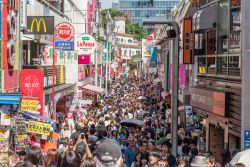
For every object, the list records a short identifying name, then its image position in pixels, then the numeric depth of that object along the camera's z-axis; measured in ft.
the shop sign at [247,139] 46.81
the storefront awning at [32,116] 65.26
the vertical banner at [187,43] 71.00
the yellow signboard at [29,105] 69.21
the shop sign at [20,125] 61.21
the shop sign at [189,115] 87.56
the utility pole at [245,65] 52.11
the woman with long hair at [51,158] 36.38
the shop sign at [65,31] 98.58
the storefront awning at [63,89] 102.32
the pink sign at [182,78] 103.24
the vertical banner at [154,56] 213.87
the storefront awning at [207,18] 67.46
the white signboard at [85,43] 123.85
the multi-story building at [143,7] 630.74
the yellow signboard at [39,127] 60.23
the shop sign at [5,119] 62.28
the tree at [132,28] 470.60
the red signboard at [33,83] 83.10
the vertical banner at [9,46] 70.54
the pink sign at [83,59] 155.98
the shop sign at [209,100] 58.07
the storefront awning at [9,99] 61.88
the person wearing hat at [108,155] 20.34
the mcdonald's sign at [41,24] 84.94
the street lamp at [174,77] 48.88
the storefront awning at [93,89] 164.58
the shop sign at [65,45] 98.43
